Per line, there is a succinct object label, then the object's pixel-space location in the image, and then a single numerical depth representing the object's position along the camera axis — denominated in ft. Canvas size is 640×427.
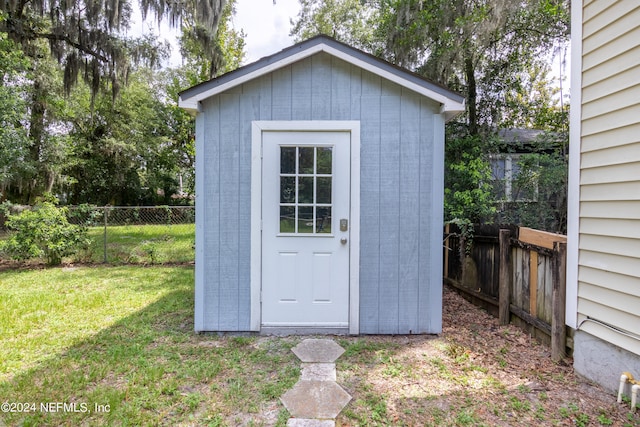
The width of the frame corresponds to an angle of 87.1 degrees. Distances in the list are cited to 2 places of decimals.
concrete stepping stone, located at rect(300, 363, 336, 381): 8.34
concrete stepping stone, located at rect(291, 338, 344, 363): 9.31
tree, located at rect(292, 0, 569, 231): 17.99
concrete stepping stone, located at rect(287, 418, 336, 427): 6.59
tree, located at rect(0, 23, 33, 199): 21.02
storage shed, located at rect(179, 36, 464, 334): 10.75
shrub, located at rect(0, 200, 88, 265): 20.27
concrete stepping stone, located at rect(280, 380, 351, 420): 6.97
